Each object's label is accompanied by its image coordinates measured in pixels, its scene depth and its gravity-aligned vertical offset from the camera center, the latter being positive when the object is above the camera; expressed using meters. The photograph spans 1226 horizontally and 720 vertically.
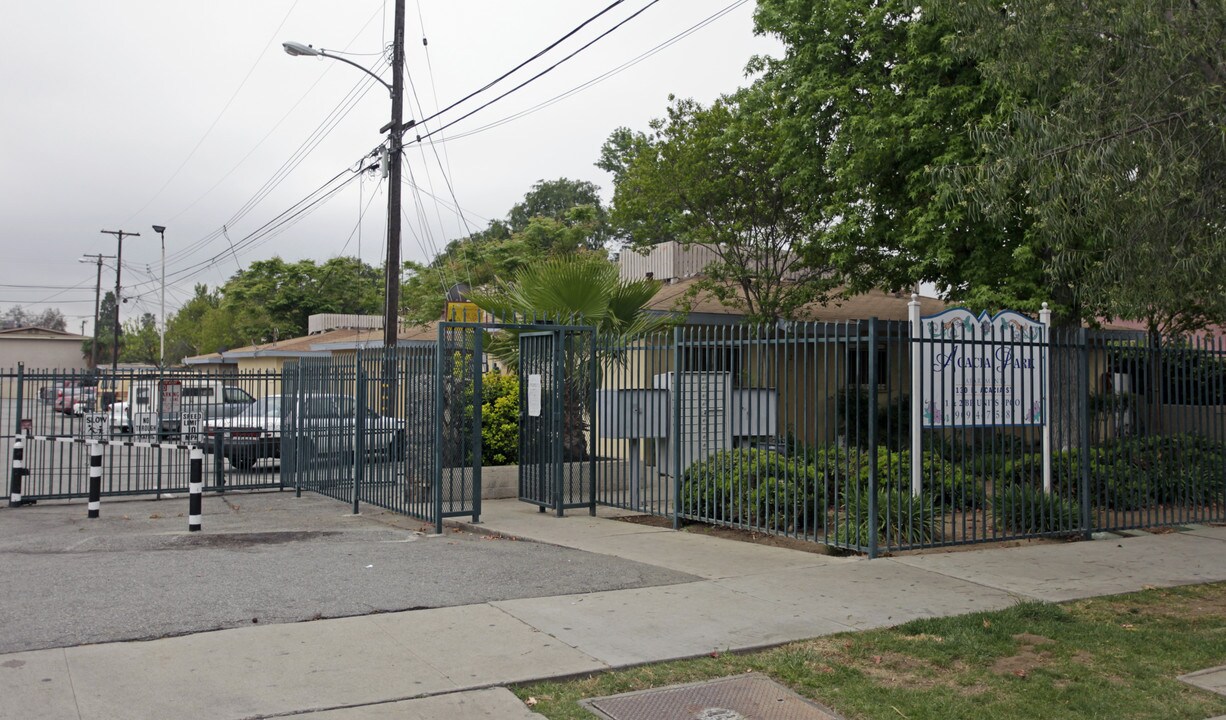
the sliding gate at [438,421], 11.34 -0.44
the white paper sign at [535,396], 11.88 -0.12
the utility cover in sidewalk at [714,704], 5.20 -1.72
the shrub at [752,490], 9.96 -1.11
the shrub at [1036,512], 10.30 -1.34
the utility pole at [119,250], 55.31 +7.73
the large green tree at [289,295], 53.69 +5.00
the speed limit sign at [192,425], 15.16 -0.60
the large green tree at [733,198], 20.56 +4.07
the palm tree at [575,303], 13.80 +1.27
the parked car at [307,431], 12.77 -0.67
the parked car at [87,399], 14.21 -0.20
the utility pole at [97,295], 61.91 +5.87
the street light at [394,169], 15.95 +3.61
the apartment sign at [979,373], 9.68 +0.14
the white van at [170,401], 15.10 -0.23
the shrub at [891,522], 9.37 -1.32
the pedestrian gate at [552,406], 11.95 -0.24
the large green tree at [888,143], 15.55 +4.13
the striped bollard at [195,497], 11.05 -1.24
